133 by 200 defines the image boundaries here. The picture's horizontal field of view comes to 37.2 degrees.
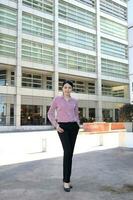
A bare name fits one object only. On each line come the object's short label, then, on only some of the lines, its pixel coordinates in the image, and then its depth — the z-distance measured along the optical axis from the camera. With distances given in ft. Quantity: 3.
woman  10.99
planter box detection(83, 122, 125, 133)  66.76
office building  77.10
